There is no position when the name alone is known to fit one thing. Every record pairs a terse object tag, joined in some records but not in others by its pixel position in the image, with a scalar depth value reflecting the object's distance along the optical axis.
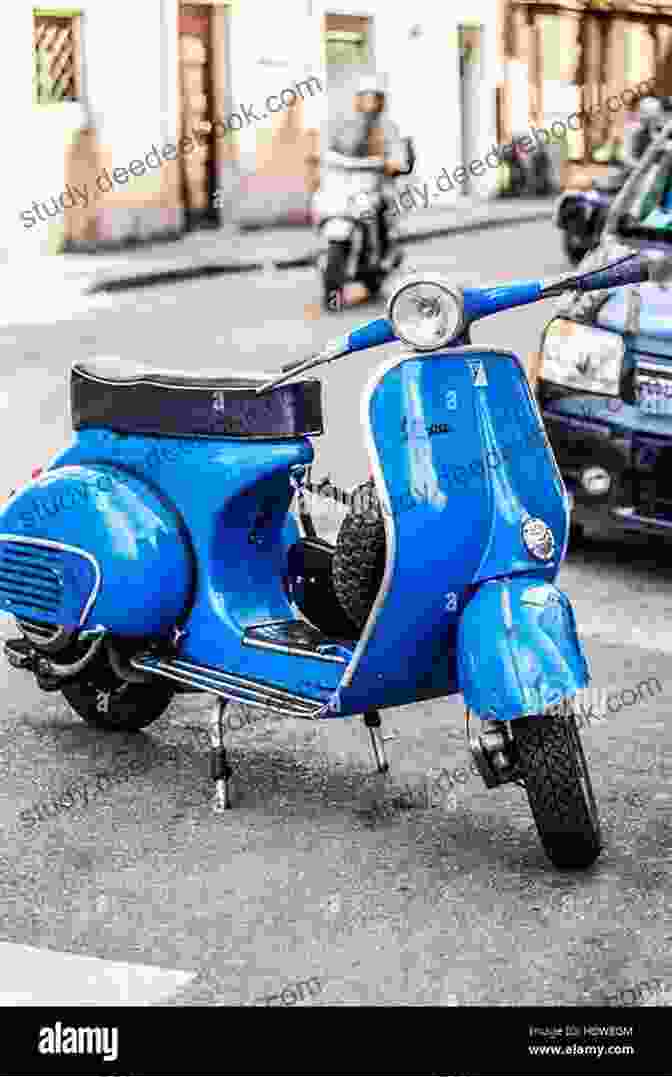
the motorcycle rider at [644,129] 19.62
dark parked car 7.60
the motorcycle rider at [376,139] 17.06
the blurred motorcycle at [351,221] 16.83
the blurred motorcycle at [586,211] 20.27
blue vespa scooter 4.66
